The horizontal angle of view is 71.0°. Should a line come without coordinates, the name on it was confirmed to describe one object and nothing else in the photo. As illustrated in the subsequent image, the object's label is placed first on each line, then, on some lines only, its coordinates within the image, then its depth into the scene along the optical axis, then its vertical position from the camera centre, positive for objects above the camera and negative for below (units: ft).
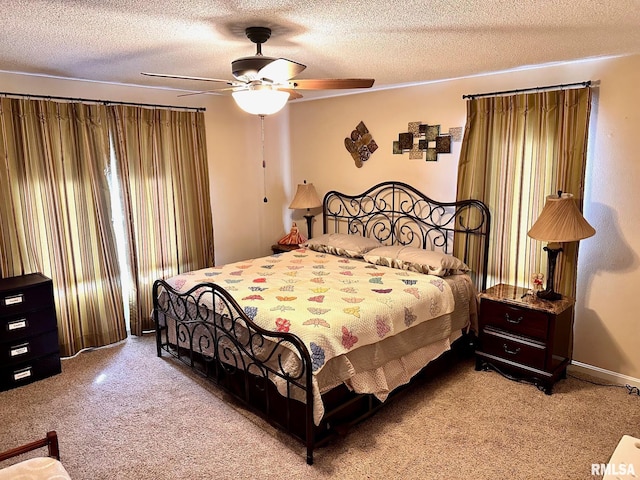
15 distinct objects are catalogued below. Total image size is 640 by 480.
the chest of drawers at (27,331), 10.97 -3.88
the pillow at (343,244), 14.35 -2.53
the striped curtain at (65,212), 11.79 -1.02
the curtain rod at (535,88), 10.72 +1.84
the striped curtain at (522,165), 10.91 -0.09
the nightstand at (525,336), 10.48 -4.21
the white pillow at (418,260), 12.14 -2.68
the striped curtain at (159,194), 13.80 -0.71
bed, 8.65 -3.16
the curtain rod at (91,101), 11.68 +2.08
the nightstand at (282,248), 16.98 -2.99
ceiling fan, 7.66 +1.57
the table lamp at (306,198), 16.56 -1.10
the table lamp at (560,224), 10.14 -1.43
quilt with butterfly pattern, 8.80 -2.97
